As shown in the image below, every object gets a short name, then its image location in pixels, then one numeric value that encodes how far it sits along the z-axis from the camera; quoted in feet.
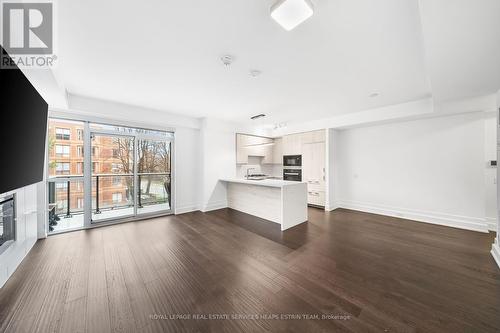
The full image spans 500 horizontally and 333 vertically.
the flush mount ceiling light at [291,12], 4.73
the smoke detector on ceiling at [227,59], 7.62
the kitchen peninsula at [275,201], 12.81
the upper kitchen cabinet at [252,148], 20.39
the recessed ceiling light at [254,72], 8.79
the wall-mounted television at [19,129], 4.47
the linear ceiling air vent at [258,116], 16.66
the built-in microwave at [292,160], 20.52
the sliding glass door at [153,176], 15.72
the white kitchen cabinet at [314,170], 18.26
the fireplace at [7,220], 7.52
